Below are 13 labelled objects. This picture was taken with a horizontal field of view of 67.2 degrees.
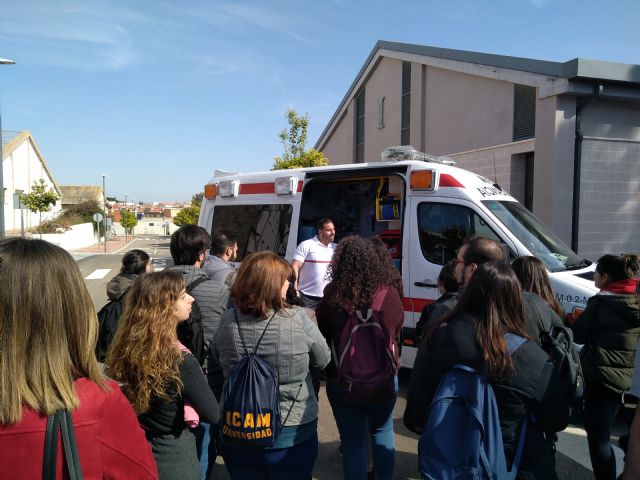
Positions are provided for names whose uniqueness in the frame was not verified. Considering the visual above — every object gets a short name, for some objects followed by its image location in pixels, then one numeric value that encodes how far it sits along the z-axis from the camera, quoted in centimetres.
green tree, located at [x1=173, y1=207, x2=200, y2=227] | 4928
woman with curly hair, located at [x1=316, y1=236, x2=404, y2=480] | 294
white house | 3928
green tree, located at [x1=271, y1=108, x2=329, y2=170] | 2045
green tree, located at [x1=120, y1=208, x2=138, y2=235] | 5545
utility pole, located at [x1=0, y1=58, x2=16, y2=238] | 1544
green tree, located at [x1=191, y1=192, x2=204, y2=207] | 5792
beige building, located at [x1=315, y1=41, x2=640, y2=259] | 948
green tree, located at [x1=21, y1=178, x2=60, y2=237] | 3251
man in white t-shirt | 558
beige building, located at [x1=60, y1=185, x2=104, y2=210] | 5958
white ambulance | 500
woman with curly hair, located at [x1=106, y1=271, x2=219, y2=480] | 213
